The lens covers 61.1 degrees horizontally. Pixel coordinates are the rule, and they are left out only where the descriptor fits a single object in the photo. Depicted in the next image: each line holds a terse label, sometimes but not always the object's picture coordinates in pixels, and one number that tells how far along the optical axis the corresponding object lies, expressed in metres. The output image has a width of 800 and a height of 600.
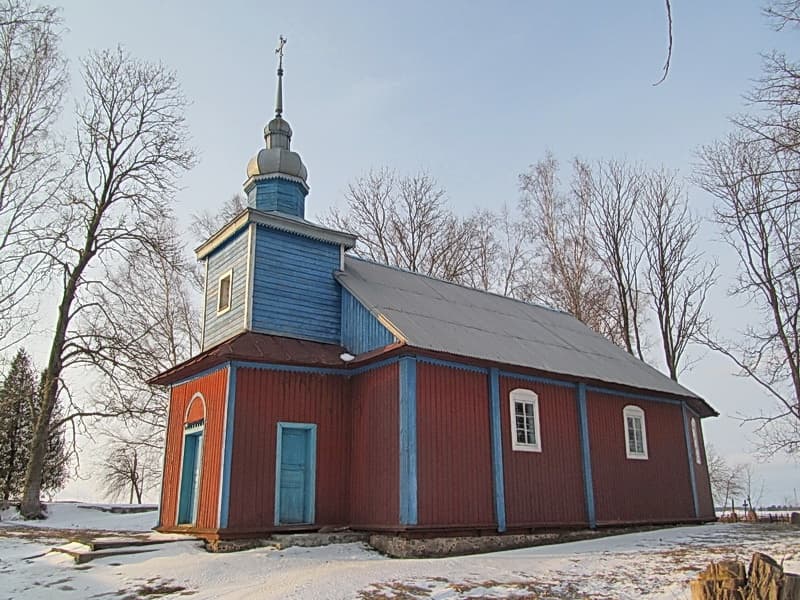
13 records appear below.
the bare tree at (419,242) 28.39
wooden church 12.12
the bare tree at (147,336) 21.14
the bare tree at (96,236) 19.56
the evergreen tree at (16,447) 29.03
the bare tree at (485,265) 29.78
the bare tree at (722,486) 29.14
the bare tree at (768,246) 9.13
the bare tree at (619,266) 27.17
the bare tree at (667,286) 26.03
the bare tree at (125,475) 39.62
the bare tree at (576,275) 27.41
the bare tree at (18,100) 17.08
